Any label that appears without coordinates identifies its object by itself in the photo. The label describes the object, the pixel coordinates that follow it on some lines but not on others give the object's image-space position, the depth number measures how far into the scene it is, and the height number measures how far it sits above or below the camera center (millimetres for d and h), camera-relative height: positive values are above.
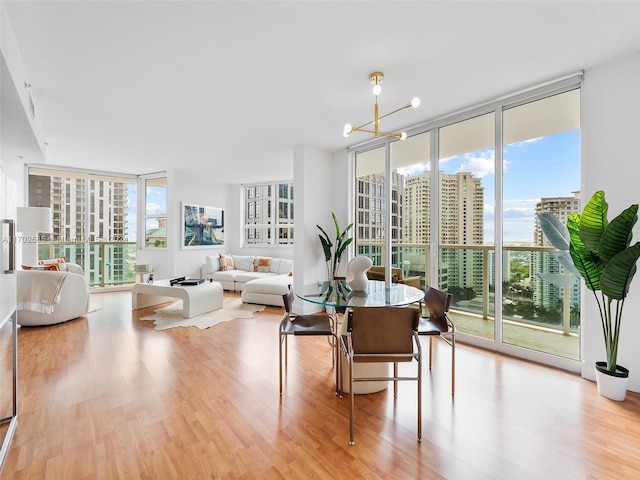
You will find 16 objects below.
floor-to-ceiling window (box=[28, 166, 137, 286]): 5977 +436
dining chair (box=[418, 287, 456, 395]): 2250 -655
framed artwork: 6809 +326
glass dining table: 2099 -439
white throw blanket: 3812 -697
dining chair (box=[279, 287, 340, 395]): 2268 -693
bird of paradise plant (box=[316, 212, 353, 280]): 4656 -91
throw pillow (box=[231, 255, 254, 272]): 6845 -522
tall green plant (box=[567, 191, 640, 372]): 2023 -88
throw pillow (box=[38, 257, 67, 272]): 4684 -413
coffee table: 4344 -848
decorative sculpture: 2562 -280
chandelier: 2549 +1400
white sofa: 5133 -732
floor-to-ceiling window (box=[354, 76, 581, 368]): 2811 +341
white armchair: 3812 -752
